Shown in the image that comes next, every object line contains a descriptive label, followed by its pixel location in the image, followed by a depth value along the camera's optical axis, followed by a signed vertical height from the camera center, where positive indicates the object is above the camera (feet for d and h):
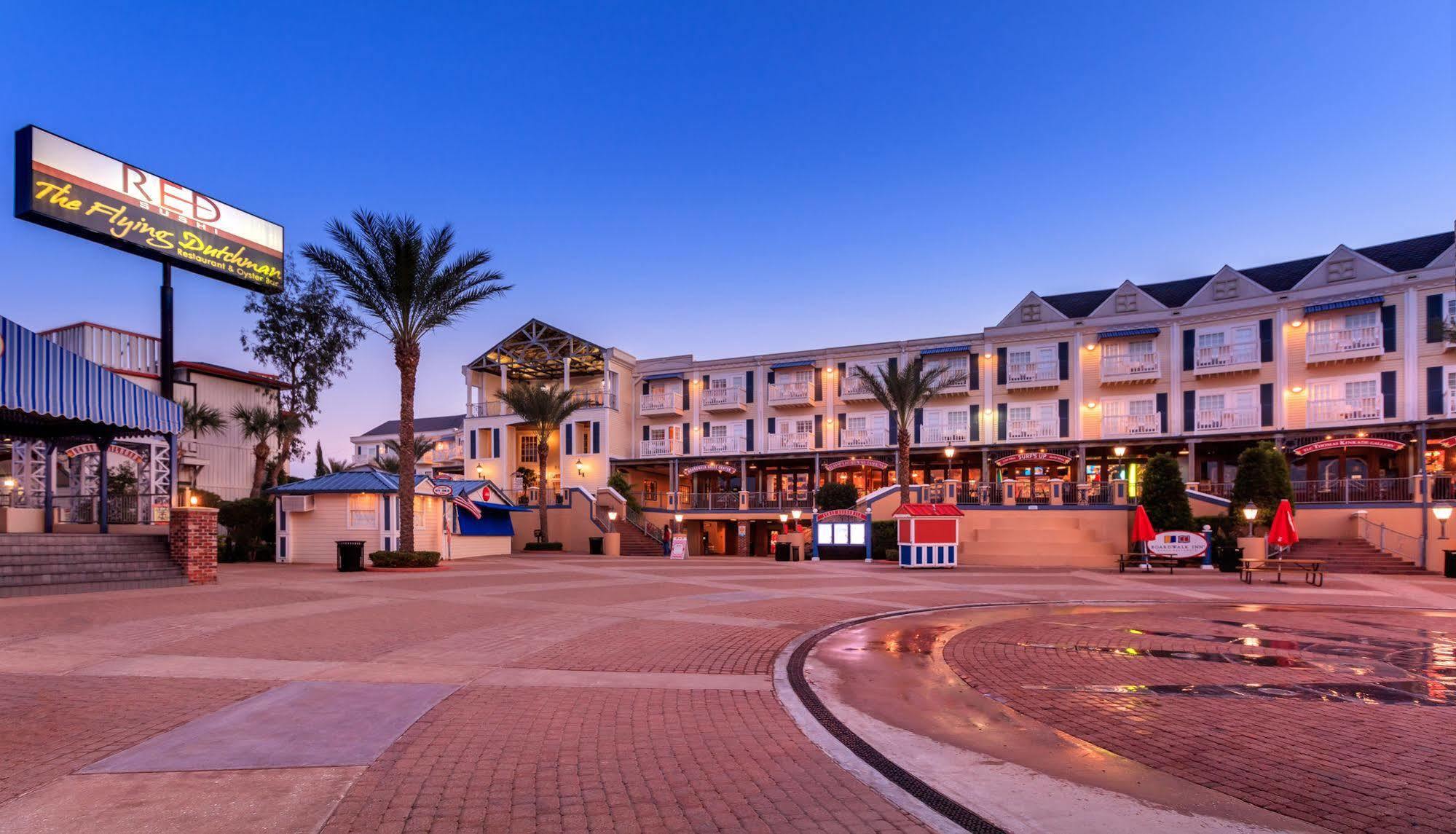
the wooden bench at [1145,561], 80.79 -13.33
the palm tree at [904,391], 111.86 +7.38
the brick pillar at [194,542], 55.11 -6.94
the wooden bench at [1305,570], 65.00 -11.59
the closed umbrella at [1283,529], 69.36 -8.30
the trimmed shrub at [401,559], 73.77 -11.09
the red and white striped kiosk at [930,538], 85.81 -10.86
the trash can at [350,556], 70.59 -10.18
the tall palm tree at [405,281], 74.54 +16.14
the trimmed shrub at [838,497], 115.03 -8.41
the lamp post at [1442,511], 73.87 -7.21
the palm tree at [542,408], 130.11 +6.23
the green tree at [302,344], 124.47 +16.90
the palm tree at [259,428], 119.24 +2.90
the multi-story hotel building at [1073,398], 105.29 +6.87
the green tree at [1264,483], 89.40 -5.28
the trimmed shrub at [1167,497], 89.51 -6.85
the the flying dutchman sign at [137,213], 64.85 +21.91
